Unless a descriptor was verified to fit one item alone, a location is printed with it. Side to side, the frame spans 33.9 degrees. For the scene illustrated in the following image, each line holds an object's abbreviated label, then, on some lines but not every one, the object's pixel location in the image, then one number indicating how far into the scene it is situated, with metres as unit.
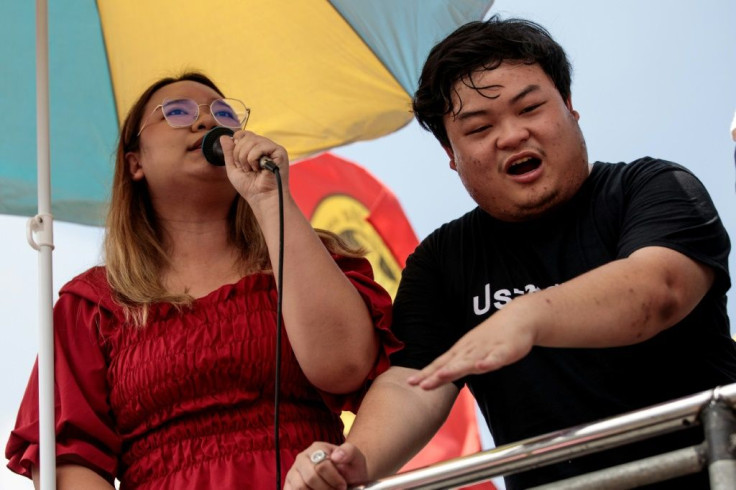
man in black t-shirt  2.20
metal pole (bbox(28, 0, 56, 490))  2.66
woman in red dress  2.66
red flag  6.69
